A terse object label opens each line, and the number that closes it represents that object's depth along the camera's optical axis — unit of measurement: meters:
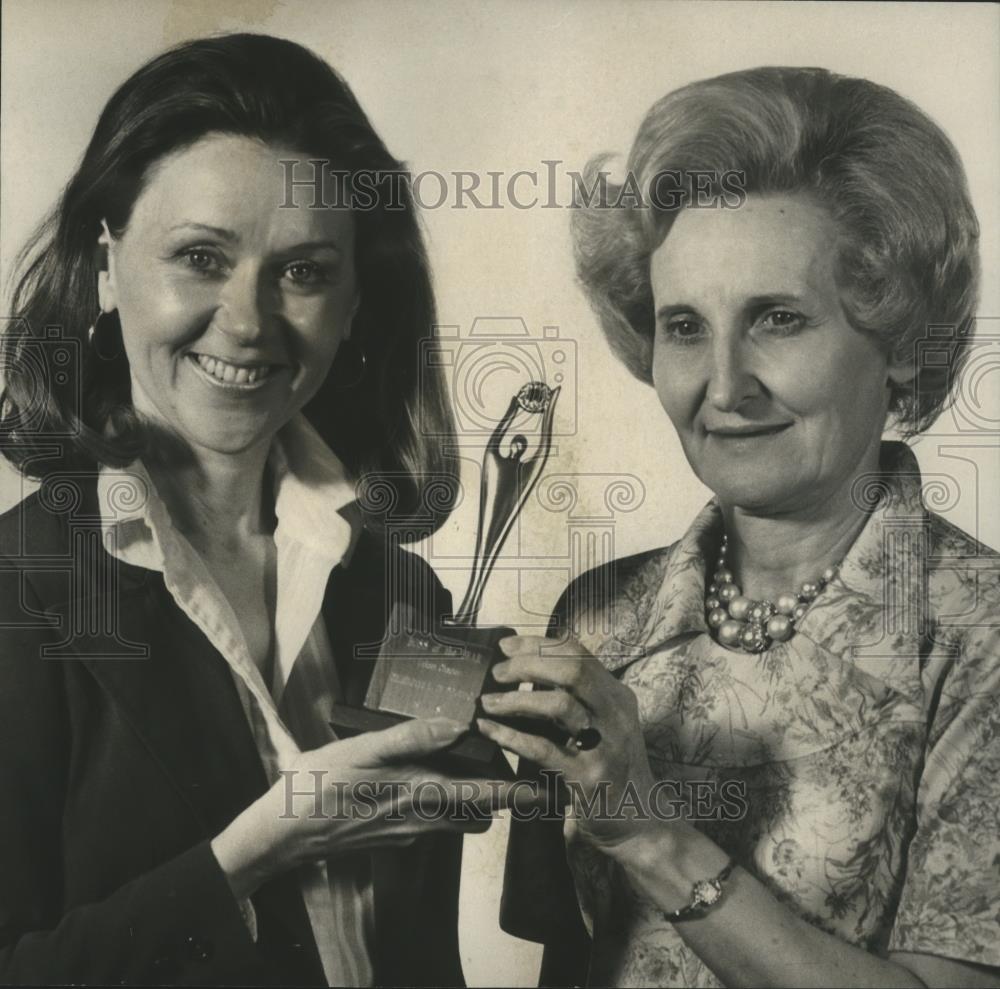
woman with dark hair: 1.68
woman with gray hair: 1.62
